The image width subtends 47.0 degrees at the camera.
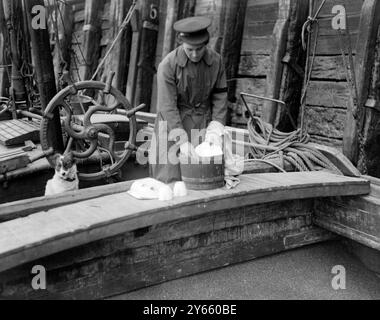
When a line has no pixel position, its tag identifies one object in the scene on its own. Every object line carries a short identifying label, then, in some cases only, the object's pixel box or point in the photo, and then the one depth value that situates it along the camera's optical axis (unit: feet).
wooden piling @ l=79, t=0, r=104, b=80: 25.96
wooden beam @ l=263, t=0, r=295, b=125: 14.98
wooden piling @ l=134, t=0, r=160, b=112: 21.63
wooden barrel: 8.49
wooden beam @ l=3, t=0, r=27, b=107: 19.30
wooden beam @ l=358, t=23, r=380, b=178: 12.63
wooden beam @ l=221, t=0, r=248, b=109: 17.34
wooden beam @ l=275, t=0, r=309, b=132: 14.93
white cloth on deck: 7.96
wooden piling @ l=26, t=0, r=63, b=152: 12.48
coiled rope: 11.52
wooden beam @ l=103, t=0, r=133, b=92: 22.75
